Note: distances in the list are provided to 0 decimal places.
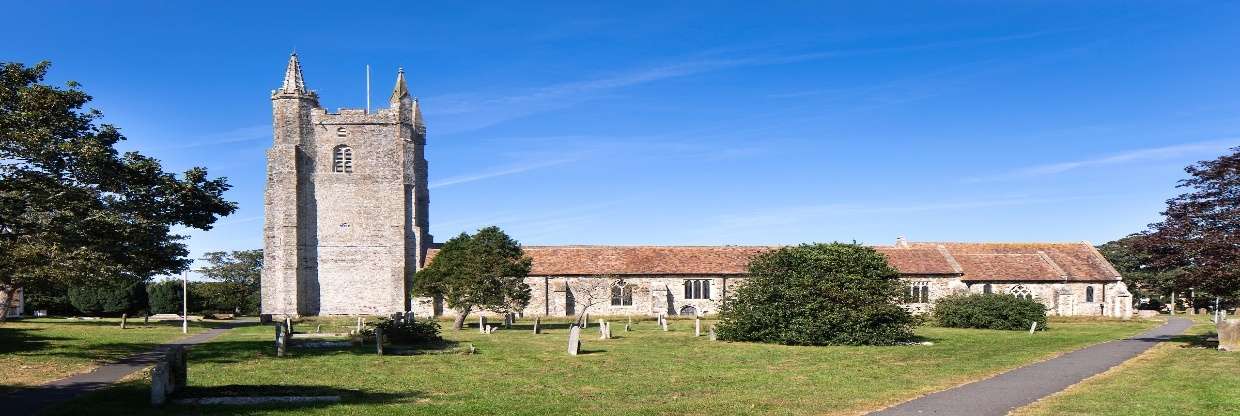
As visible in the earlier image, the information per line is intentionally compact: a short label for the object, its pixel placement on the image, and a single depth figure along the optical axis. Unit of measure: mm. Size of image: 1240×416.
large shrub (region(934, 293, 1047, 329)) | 43000
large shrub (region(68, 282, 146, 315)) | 62344
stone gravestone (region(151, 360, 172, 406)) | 14602
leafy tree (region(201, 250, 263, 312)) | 97750
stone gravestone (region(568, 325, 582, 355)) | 26953
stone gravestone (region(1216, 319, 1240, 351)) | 25719
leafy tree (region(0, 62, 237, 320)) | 21672
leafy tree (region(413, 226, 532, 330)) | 42844
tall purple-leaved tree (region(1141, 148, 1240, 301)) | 25656
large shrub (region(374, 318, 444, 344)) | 29219
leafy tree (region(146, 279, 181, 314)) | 69000
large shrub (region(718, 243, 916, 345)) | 31328
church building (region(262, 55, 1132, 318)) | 59969
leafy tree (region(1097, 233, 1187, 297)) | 69500
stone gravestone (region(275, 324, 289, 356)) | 25766
